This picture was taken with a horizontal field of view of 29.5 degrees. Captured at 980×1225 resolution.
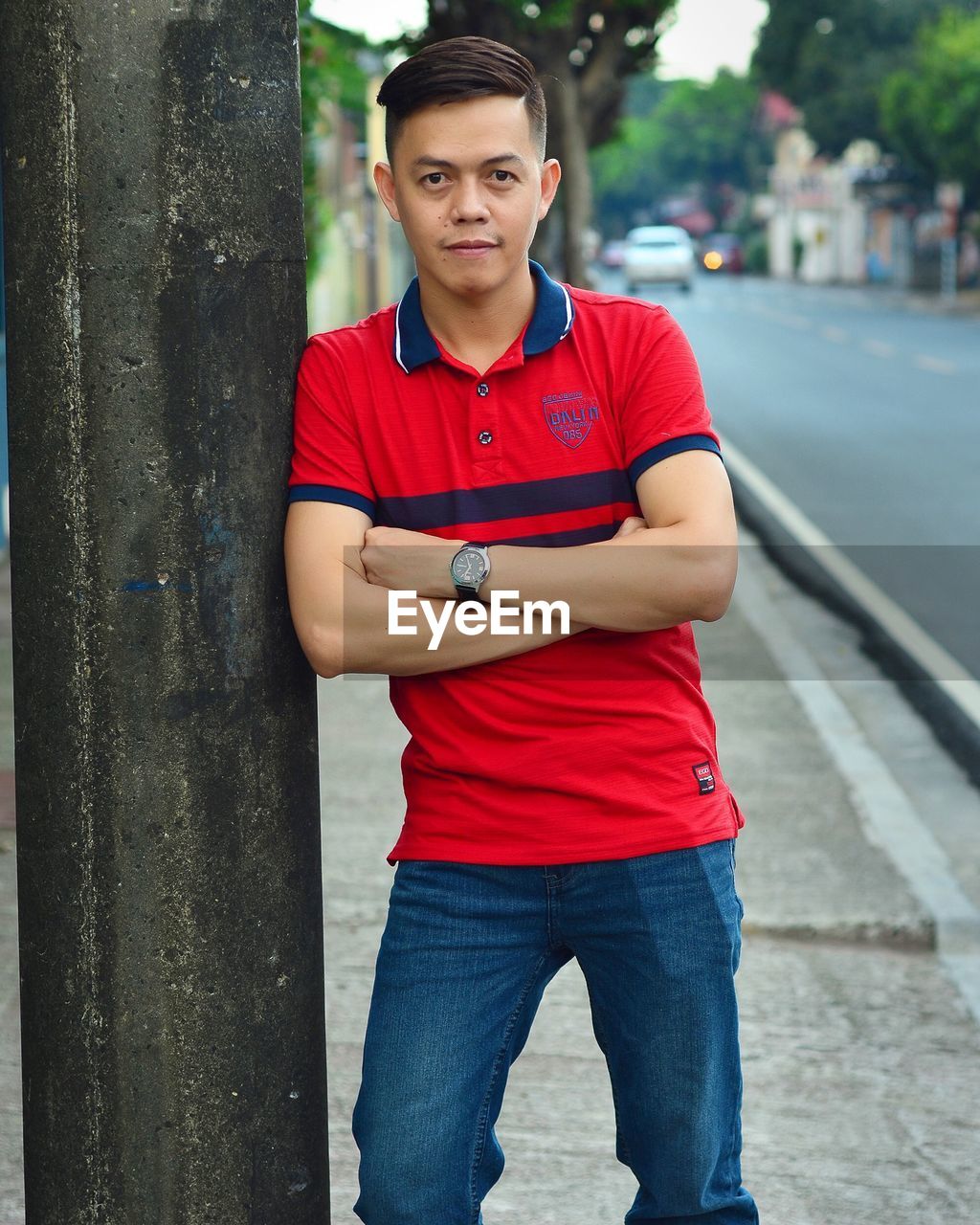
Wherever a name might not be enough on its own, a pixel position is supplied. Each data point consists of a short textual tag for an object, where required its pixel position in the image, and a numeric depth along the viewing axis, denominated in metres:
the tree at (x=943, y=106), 52.16
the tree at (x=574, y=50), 17.86
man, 2.40
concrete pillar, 2.17
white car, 58.49
